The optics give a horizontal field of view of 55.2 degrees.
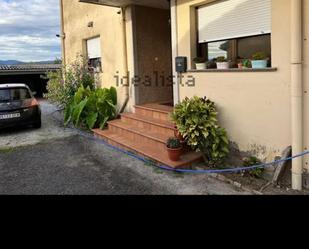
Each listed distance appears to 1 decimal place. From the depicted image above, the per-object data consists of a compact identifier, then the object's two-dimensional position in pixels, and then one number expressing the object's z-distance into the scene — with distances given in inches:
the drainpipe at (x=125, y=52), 304.2
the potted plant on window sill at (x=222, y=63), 203.0
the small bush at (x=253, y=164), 183.6
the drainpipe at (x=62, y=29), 463.9
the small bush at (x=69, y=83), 378.3
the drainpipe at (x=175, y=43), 235.0
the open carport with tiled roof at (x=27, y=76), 689.0
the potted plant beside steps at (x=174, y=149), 200.7
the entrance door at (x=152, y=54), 304.3
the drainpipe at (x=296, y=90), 154.8
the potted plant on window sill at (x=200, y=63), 219.8
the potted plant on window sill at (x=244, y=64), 187.8
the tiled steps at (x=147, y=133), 212.7
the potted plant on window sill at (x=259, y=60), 177.8
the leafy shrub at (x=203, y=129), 193.9
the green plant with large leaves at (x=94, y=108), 315.3
